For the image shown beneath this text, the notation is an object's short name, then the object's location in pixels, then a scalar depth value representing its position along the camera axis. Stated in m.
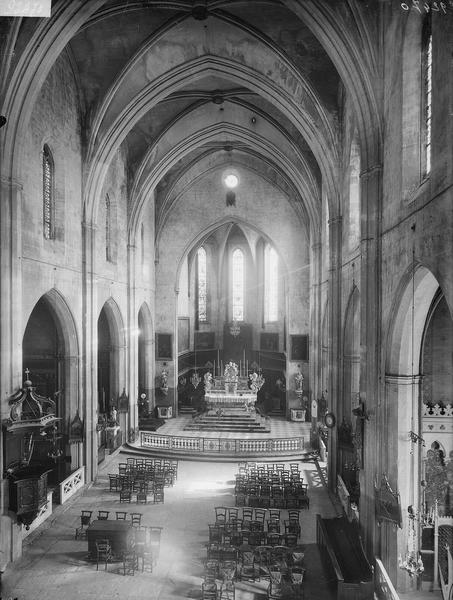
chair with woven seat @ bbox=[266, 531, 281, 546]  14.59
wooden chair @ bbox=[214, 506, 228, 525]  15.21
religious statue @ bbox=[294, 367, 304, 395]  31.70
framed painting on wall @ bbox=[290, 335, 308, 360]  32.03
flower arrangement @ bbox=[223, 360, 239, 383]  31.28
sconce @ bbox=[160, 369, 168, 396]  32.56
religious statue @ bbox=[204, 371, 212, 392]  30.65
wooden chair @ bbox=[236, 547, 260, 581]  13.25
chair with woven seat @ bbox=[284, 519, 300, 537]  15.35
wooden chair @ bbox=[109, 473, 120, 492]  19.61
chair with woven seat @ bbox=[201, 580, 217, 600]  11.76
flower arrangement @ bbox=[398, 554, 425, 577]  9.06
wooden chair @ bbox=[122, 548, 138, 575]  13.31
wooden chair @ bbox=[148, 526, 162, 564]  14.03
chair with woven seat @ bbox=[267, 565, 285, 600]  11.98
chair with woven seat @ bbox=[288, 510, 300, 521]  16.16
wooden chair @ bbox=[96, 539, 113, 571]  13.52
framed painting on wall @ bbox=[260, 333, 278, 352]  37.09
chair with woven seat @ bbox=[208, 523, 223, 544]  14.59
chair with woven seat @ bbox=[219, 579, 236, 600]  11.68
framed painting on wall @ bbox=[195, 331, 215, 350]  39.22
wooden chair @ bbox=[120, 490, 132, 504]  18.38
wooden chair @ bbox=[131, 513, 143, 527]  14.97
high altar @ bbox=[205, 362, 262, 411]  30.36
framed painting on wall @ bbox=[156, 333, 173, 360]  32.75
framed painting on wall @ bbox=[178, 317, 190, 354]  36.22
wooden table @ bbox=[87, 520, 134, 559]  14.05
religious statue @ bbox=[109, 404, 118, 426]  24.30
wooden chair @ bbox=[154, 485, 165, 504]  18.44
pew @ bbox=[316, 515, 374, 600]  11.39
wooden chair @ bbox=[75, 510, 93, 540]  15.24
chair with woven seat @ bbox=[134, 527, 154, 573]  13.43
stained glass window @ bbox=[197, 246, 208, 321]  39.75
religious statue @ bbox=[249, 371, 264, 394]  30.86
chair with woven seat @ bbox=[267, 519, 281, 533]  15.15
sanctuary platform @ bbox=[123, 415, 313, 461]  24.33
